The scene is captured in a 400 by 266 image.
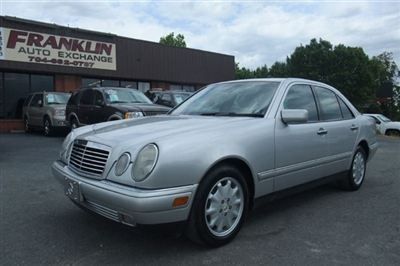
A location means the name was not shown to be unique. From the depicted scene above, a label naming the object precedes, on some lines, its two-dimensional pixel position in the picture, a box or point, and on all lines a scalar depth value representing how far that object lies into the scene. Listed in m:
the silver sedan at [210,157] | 3.08
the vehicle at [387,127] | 23.55
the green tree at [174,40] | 60.88
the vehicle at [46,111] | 13.77
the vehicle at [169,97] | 14.17
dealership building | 16.72
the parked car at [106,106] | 10.16
